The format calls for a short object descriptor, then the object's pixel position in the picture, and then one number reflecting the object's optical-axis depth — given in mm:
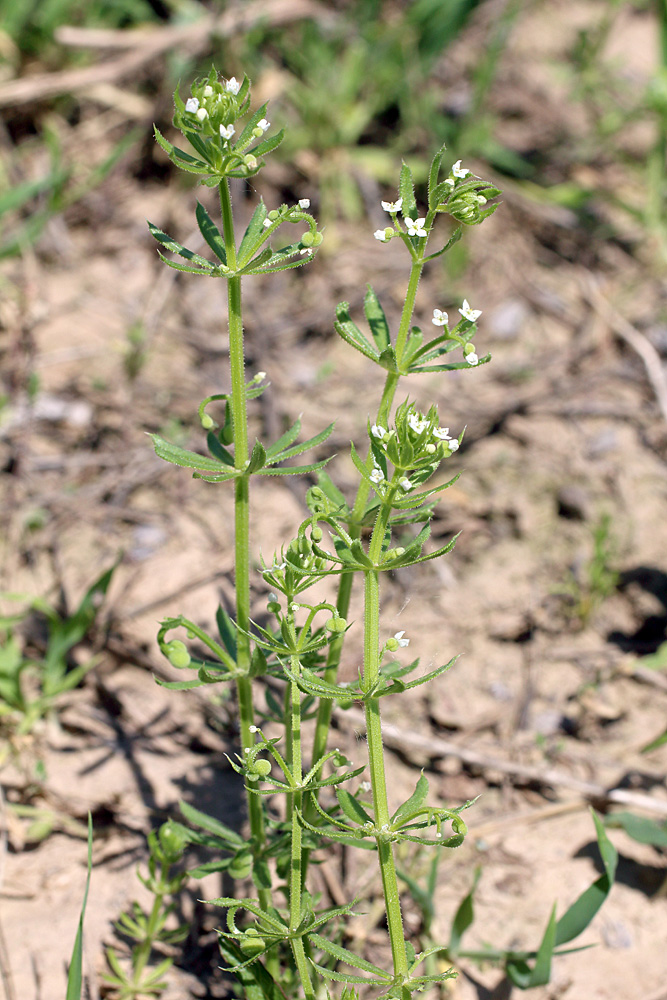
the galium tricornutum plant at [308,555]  535
